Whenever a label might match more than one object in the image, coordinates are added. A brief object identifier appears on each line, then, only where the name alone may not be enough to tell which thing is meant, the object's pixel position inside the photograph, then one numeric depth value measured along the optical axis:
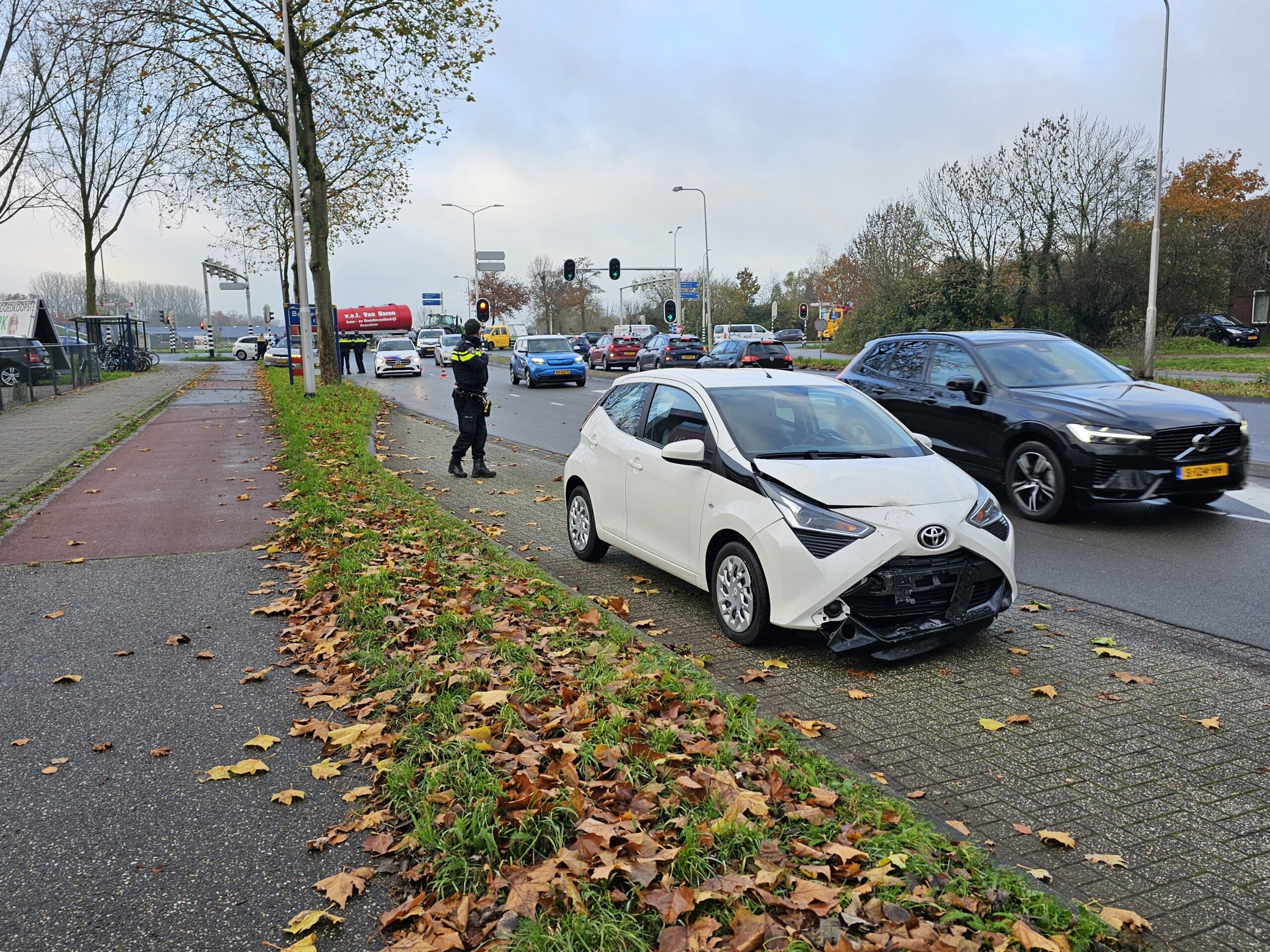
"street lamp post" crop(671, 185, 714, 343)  59.86
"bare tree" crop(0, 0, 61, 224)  31.69
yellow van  79.88
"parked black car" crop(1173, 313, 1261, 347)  41.69
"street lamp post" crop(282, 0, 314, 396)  22.88
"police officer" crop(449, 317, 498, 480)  12.34
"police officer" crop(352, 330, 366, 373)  40.00
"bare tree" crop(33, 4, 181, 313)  23.42
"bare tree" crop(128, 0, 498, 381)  24.69
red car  42.59
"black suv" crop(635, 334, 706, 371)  35.44
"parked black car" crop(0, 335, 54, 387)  25.38
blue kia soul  32.56
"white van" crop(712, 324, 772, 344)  57.03
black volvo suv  8.19
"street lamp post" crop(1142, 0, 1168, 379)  25.45
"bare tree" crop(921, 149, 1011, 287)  42.78
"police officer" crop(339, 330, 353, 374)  39.06
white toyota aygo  5.08
